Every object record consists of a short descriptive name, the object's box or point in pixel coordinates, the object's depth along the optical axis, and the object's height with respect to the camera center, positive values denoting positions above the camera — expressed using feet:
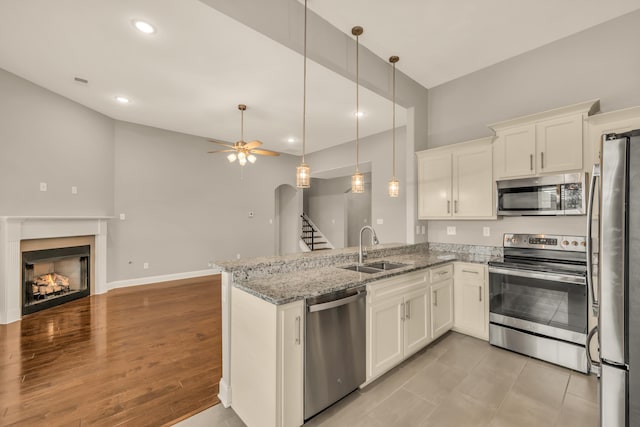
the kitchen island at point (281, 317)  5.34 -2.42
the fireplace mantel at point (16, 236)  11.67 -1.11
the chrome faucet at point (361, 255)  9.42 -1.47
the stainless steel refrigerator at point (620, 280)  3.72 -0.95
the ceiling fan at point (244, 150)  14.44 +3.47
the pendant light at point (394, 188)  9.76 +0.91
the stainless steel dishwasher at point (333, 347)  5.82 -3.10
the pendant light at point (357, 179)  9.09 +1.16
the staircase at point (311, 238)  29.61 -2.90
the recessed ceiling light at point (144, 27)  8.29 +5.84
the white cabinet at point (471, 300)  9.79 -3.25
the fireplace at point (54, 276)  12.90 -3.37
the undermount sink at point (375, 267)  9.01 -1.86
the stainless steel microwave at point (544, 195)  8.67 +0.62
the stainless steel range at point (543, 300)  7.91 -2.75
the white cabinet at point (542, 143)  8.48 +2.41
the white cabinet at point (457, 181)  10.54 +1.34
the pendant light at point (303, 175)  8.08 +1.15
